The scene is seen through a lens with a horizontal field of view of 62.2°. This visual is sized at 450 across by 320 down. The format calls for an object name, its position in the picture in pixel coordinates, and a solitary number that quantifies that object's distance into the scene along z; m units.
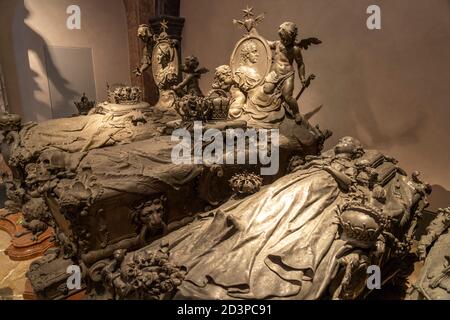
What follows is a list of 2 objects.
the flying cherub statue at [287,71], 4.89
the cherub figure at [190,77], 6.23
